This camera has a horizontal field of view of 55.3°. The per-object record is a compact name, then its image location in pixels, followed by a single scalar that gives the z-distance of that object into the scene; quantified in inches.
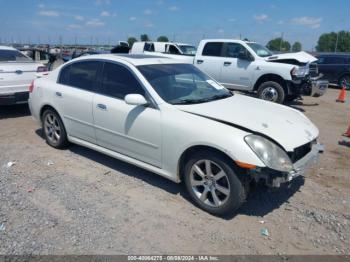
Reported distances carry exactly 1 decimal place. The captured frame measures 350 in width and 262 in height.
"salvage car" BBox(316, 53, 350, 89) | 593.0
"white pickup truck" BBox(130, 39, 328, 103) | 378.6
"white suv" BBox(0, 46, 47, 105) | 288.7
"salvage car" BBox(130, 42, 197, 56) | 684.7
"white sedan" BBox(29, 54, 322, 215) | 134.4
